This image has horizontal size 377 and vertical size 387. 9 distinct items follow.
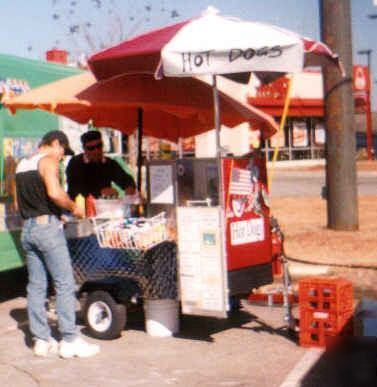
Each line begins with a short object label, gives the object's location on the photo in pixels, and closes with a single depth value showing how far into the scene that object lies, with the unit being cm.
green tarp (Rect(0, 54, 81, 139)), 926
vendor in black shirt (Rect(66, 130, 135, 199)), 853
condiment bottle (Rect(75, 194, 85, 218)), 784
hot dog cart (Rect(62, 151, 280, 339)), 700
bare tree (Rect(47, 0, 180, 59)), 2756
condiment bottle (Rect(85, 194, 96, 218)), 774
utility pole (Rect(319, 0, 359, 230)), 1280
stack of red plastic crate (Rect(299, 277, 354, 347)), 677
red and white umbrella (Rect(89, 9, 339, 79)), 674
